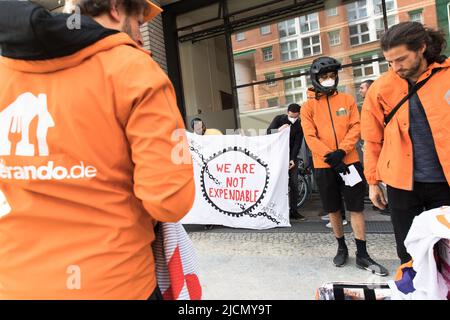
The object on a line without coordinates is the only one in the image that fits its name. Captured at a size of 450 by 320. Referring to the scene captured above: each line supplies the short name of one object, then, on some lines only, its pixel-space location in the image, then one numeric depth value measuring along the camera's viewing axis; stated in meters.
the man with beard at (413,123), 2.39
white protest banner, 5.20
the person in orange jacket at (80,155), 1.14
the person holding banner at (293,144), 5.89
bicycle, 6.49
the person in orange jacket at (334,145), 3.75
